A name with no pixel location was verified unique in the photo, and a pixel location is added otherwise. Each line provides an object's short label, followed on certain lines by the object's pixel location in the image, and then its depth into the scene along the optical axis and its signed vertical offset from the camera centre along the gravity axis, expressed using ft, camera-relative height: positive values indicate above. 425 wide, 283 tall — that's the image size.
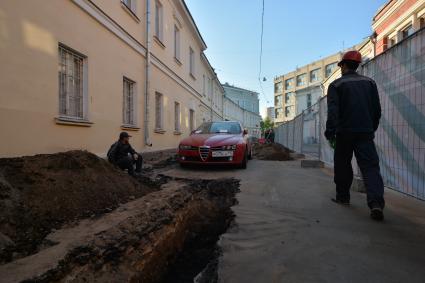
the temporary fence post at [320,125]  30.48 +1.01
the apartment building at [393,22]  49.90 +19.49
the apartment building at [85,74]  16.26 +4.25
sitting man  21.18 -1.35
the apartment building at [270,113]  313.53 +22.72
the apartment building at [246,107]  193.55 +22.14
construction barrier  12.26 +0.99
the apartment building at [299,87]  219.41 +37.47
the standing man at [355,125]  11.84 +0.44
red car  27.25 -1.25
